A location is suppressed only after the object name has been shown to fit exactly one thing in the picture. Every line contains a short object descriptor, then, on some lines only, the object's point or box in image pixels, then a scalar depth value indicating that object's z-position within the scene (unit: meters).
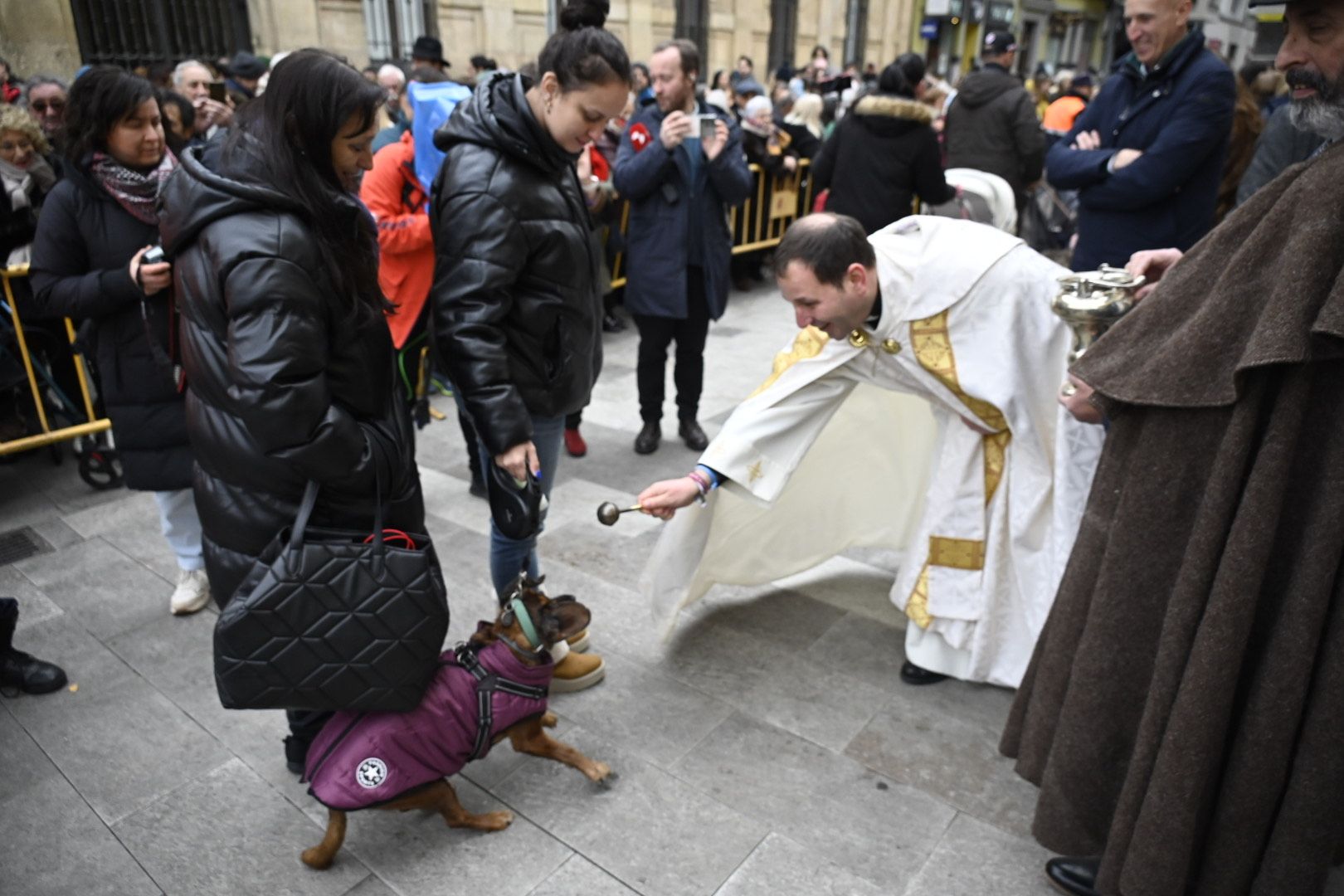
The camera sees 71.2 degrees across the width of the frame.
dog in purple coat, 2.13
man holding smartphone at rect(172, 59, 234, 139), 5.47
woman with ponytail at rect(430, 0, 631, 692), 2.39
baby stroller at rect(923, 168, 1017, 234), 5.73
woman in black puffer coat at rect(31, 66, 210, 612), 2.89
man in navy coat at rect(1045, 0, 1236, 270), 3.54
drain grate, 3.85
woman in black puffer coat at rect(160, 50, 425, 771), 1.85
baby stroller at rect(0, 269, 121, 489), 4.24
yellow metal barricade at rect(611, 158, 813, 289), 8.13
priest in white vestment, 2.63
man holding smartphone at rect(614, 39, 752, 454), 4.46
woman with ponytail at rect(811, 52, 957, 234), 5.30
